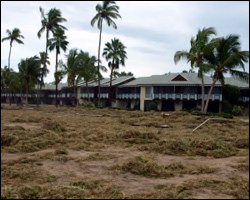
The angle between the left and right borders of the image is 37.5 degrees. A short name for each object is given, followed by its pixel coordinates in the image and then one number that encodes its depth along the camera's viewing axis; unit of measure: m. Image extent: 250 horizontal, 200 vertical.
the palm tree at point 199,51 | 30.88
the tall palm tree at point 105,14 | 43.16
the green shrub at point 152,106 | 47.55
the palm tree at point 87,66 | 47.11
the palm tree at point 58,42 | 48.40
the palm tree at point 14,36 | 54.15
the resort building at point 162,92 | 45.22
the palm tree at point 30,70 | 49.25
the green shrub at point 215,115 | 28.21
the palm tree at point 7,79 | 60.14
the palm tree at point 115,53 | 49.19
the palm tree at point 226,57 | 29.88
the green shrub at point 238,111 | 41.36
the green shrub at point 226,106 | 43.61
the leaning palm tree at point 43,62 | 47.33
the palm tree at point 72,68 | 47.66
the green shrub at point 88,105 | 45.03
